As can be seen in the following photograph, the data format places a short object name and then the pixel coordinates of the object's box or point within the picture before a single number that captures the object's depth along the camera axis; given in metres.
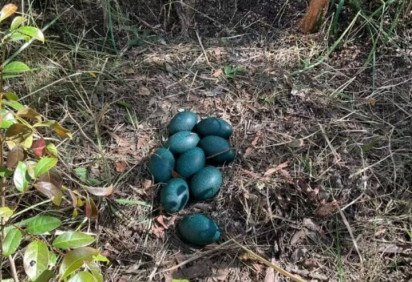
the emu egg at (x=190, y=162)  2.06
